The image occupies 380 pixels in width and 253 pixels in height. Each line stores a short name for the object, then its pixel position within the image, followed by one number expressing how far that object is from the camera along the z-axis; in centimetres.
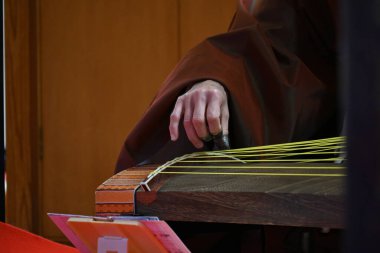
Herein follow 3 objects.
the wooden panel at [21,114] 560
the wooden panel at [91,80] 531
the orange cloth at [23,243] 171
